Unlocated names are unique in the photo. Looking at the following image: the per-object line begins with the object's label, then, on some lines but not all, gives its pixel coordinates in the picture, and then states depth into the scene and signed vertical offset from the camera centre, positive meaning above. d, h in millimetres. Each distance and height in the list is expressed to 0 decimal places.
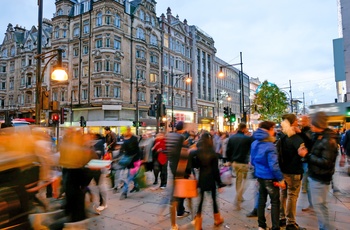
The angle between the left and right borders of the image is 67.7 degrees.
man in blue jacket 4459 -803
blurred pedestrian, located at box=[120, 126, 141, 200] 7773 -648
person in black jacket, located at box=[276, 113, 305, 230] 4852 -724
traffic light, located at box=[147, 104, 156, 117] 19627 +1145
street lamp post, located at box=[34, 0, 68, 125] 8438 +1816
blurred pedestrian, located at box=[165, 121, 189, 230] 4789 -483
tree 50125 +4662
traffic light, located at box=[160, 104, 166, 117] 17328 +1061
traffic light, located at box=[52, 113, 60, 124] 12914 +512
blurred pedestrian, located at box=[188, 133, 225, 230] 4887 -716
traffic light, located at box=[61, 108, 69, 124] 15841 +803
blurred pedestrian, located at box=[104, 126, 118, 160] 11719 -621
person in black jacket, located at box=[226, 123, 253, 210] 6566 -800
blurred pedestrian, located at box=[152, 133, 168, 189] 8578 -1045
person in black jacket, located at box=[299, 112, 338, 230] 4023 -639
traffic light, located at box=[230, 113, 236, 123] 19656 +603
